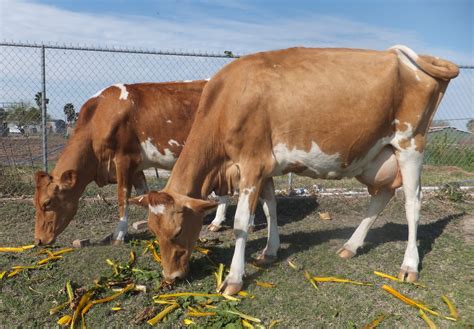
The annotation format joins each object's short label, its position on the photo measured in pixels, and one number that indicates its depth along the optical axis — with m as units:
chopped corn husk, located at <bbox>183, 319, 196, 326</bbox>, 3.98
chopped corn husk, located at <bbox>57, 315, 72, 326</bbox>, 4.06
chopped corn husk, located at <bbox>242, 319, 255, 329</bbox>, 3.89
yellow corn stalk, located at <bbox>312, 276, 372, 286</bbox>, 4.74
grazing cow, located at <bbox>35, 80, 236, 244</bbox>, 5.84
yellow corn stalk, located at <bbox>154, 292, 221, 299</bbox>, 4.39
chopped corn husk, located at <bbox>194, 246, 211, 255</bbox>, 5.49
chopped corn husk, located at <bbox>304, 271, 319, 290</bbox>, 4.67
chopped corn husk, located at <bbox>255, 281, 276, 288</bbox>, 4.68
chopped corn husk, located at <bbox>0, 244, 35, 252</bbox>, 5.68
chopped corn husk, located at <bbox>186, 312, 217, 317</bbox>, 4.08
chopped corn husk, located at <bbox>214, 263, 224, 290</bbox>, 4.65
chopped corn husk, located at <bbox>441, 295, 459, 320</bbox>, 4.07
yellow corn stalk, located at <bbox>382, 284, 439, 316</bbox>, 4.14
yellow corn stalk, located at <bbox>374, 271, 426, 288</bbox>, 4.69
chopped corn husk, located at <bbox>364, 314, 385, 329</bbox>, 3.93
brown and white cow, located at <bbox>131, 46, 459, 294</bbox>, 4.68
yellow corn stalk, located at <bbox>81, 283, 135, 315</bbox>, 4.23
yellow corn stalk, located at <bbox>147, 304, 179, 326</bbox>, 4.01
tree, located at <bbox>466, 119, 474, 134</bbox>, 10.81
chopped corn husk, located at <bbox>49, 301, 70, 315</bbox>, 4.23
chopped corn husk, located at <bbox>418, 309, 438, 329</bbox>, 3.88
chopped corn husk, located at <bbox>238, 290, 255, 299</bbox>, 4.45
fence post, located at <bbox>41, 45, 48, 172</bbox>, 7.48
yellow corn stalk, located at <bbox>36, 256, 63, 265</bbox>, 5.22
